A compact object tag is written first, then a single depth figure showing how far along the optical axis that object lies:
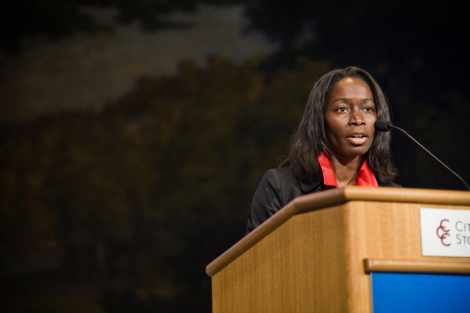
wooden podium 6.31
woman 6.98
